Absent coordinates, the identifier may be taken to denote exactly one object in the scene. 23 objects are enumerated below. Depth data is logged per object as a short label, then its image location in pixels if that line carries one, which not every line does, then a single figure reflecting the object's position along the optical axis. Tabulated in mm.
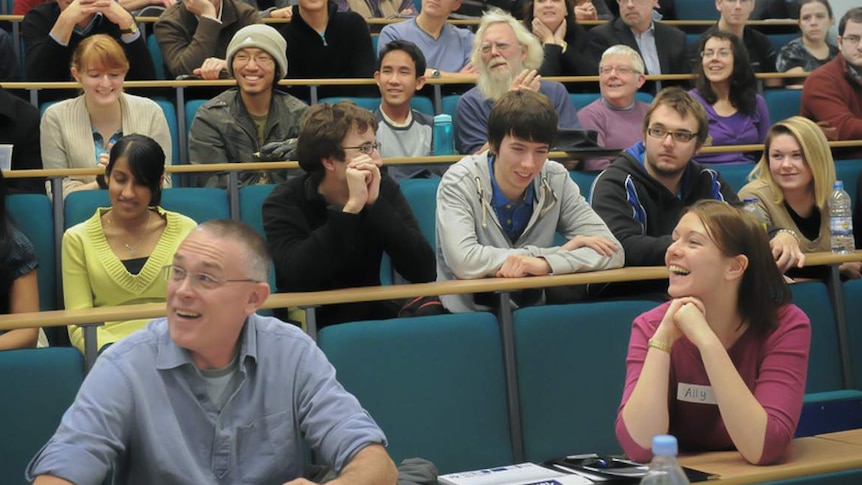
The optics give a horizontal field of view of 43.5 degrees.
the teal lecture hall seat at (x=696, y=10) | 6727
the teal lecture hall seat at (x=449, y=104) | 4480
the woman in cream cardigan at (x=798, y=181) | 3375
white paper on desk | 1717
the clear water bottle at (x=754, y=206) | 3367
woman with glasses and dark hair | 4500
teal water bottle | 4086
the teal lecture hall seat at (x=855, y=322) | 2785
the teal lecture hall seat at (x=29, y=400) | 2105
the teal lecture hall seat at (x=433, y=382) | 2305
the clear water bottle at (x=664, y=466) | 1362
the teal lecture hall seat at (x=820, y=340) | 2732
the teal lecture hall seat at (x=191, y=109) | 4160
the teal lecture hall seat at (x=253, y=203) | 3348
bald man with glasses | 1724
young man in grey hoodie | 2869
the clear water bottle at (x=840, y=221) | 3307
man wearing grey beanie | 3857
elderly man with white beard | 4184
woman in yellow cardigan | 2857
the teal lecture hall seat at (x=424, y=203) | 3420
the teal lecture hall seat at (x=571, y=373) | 2457
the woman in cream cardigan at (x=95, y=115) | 3707
